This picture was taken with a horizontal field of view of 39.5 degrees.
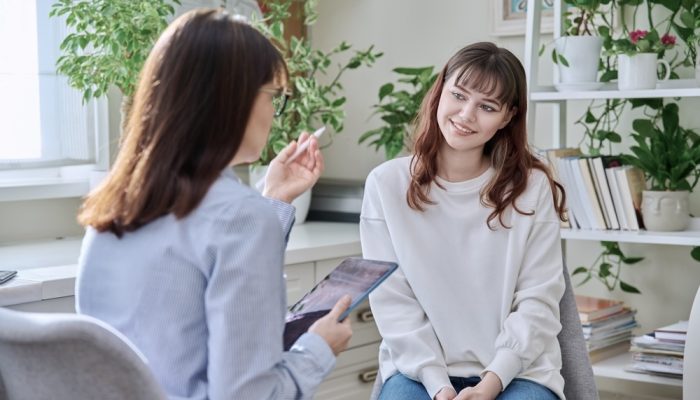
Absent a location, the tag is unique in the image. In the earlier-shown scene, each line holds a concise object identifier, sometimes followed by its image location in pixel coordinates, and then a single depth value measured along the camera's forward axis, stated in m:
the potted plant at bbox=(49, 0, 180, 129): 2.46
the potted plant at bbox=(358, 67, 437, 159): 2.91
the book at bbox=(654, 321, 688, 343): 2.39
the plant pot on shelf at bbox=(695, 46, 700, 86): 2.41
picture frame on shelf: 2.90
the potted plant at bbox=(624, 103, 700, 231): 2.47
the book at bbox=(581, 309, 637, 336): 2.53
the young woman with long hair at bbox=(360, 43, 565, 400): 1.89
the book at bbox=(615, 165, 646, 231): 2.47
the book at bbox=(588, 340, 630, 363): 2.54
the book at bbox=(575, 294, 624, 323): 2.54
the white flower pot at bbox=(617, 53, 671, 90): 2.43
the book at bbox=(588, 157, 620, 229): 2.48
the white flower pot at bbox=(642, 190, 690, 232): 2.46
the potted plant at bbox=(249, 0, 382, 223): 2.82
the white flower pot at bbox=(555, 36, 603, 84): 2.51
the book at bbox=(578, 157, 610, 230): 2.49
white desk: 1.93
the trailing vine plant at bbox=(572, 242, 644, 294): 2.72
